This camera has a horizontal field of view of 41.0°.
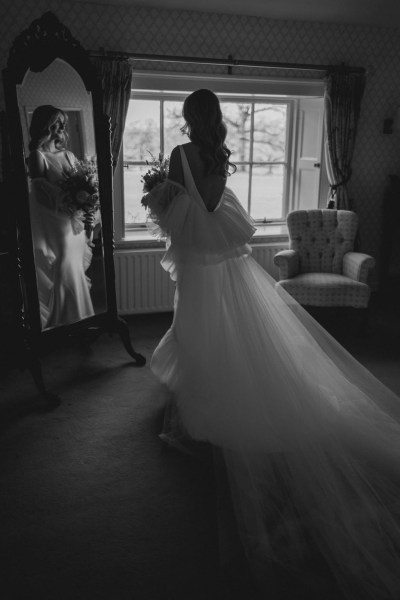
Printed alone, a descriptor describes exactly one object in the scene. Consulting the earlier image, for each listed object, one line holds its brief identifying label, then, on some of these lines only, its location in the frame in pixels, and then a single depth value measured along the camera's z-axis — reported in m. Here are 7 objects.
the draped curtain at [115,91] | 4.25
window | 4.70
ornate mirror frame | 2.85
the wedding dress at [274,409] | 1.81
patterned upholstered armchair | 4.52
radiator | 4.70
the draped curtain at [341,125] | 4.91
